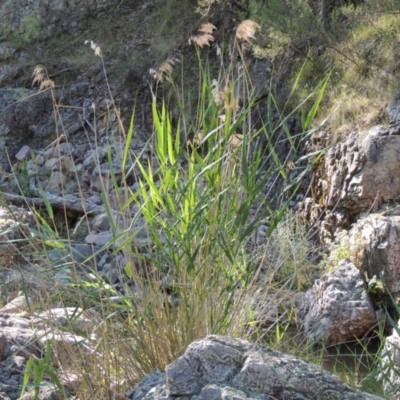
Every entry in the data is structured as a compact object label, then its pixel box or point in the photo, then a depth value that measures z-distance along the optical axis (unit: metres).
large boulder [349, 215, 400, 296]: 5.23
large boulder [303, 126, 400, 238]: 5.76
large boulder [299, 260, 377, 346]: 4.81
